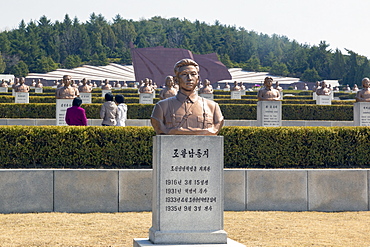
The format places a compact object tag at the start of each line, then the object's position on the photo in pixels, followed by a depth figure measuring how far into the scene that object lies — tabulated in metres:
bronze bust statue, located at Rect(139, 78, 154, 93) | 28.06
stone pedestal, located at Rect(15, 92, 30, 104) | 27.72
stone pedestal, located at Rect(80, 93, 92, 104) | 27.19
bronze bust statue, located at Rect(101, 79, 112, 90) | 37.13
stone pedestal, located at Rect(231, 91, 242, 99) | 38.41
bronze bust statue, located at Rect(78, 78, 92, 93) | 27.55
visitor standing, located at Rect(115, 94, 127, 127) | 14.17
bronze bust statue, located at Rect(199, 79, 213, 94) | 30.70
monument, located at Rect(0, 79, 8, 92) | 44.14
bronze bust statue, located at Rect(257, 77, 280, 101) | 19.33
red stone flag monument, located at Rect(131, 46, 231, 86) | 59.72
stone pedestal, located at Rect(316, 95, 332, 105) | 29.66
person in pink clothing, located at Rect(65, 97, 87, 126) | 13.34
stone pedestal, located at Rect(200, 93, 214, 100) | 30.20
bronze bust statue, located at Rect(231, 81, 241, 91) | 40.47
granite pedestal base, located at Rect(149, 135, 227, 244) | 6.57
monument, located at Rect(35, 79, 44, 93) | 43.72
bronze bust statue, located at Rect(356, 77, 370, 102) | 19.00
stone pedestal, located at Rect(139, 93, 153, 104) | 27.75
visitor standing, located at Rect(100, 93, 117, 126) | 13.91
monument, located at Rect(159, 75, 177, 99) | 20.28
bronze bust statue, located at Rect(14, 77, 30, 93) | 28.56
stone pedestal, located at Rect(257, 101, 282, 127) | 19.38
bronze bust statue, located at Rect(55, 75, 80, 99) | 18.42
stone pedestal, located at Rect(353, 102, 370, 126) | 19.05
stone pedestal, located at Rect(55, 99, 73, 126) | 18.33
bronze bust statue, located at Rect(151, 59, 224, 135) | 6.68
